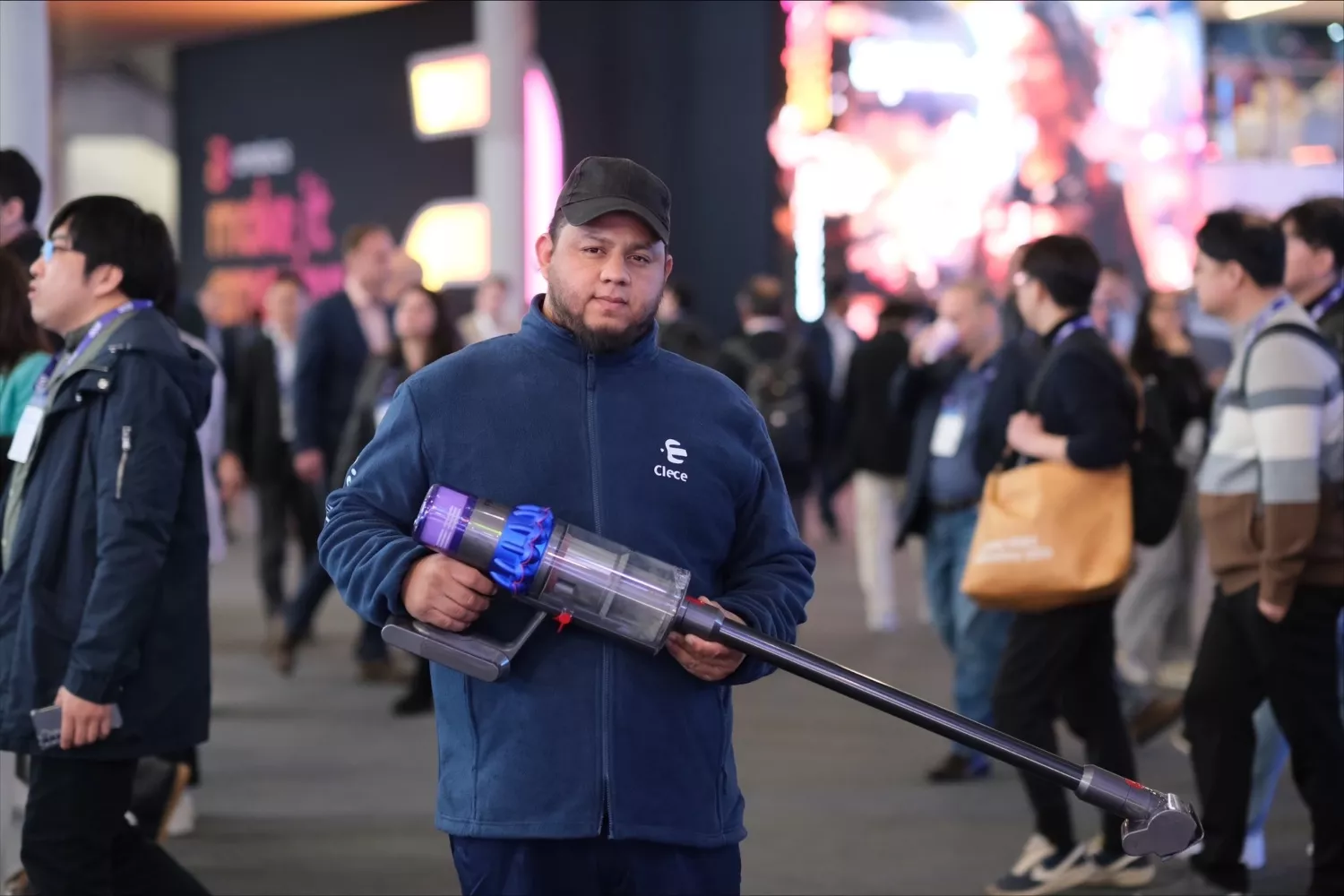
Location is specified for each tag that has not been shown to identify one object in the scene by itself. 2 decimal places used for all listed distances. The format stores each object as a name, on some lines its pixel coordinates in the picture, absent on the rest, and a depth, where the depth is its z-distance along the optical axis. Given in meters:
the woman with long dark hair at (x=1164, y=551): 6.89
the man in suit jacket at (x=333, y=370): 7.15
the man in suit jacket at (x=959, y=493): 5.41
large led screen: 14.09
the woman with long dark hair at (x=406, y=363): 6.55
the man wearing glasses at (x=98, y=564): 3.11
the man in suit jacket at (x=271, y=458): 7.62
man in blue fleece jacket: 2.35
